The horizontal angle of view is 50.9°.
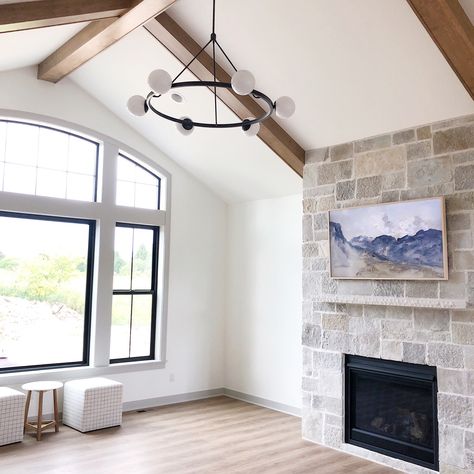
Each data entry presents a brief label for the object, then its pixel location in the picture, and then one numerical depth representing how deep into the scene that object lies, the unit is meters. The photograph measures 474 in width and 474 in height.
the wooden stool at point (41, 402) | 5.17
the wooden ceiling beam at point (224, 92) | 4.64
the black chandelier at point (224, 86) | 3.07
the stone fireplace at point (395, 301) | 4.21
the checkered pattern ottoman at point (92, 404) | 5.41
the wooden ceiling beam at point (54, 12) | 3.81
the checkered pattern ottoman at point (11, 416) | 4.89
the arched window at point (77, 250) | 5.79
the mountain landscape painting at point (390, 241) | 4.40
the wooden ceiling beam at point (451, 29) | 3.38
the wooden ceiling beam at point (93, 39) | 4.17
